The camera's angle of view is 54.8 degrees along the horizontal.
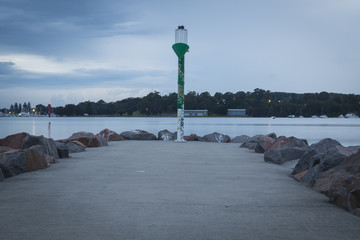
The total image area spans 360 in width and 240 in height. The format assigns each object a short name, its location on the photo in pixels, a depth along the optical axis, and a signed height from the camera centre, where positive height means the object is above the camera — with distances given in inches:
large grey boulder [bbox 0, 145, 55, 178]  255.1 -39.2
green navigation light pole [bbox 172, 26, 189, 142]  634.2 +96.5
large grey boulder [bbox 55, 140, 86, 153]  454.3 -47.2
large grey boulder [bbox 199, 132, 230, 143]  703.1 -53.1
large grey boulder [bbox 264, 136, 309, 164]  342.0 -42.0
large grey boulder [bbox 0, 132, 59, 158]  354.9 -32.9
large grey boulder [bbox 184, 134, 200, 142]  721.6 -54.3
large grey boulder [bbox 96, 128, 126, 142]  698.9 -48.1
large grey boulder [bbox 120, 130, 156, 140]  751.1 -52.8
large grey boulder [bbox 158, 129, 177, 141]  748.5 -52.5
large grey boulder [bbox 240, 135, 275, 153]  454.2 -44.3
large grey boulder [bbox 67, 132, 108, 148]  541.6 -44.6
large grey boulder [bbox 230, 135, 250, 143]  707.0 -55.0
